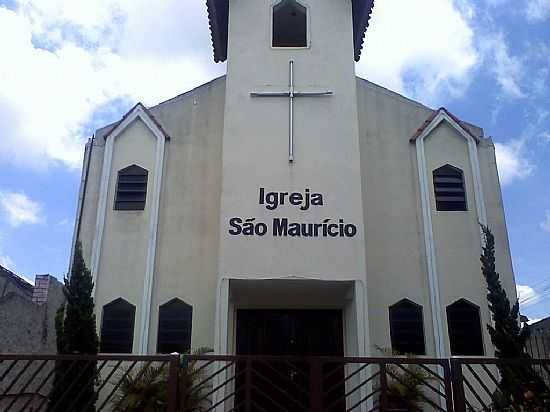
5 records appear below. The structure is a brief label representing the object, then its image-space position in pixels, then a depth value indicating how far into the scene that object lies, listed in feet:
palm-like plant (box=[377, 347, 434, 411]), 30.73
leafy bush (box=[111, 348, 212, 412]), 29.68
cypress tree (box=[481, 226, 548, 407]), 31.53
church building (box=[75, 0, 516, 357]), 33.12
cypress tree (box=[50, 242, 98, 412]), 29.66
